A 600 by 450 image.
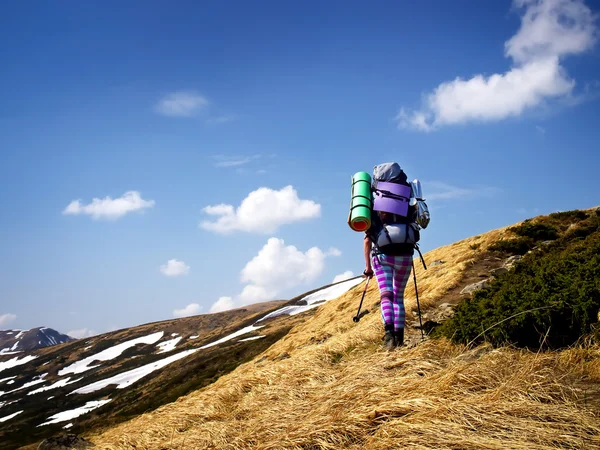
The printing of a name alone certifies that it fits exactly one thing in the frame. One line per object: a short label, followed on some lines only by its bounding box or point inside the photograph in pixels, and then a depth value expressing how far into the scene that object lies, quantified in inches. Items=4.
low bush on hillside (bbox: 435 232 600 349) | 213.9
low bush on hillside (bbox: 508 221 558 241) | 616.7
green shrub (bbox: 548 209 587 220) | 704.4
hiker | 258.1
